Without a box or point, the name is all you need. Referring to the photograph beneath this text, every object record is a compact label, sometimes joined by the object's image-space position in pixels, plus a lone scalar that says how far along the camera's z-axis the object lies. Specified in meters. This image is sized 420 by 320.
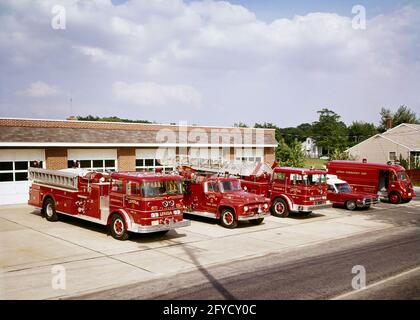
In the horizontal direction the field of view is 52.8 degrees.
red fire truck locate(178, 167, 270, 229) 18.12
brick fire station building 24.02
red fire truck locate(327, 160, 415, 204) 27.55
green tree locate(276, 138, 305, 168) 41.75
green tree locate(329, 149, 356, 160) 48.01
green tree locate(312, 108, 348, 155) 101.00
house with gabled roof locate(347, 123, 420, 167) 52.28
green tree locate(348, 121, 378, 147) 113.51
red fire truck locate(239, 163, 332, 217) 20.59
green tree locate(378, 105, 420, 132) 94.06
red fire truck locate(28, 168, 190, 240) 14.76
